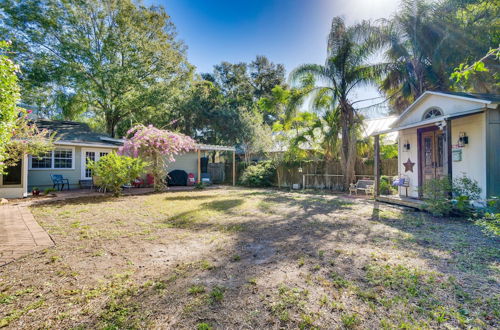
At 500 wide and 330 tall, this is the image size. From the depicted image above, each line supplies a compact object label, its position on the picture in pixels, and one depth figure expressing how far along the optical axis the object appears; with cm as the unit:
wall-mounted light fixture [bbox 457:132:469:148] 699
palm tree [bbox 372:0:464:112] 1055
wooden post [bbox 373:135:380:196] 958
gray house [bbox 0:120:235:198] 986
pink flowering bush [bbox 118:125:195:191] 1082
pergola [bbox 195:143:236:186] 1487
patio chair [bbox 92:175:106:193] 1088
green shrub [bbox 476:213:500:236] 296
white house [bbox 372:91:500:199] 637
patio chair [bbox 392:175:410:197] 899
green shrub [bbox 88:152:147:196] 965
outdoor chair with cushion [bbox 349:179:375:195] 1130
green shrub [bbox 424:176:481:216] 618
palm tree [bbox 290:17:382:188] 1189
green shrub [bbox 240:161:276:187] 1549
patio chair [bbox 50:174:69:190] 1187
